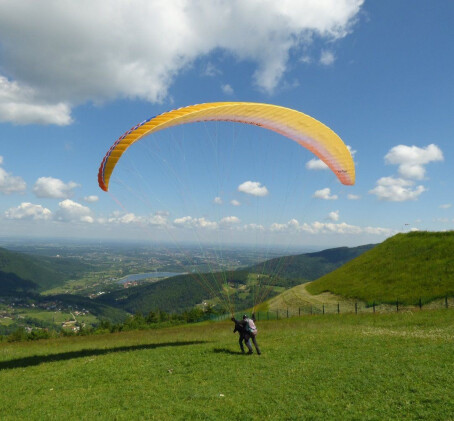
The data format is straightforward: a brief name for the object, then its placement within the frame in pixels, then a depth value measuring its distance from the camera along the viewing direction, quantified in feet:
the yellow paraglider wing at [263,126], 38.78
